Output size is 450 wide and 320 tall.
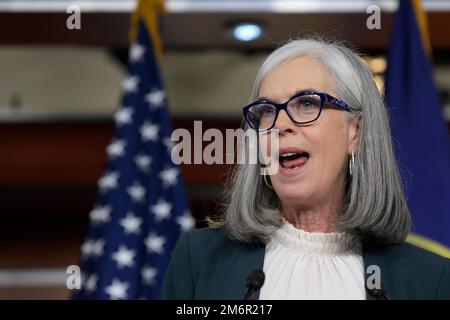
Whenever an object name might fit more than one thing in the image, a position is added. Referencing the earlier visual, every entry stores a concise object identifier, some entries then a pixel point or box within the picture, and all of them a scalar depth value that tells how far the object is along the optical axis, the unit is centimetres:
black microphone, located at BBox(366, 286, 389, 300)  292
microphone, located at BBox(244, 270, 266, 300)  293
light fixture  529
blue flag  371
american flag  379
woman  297
